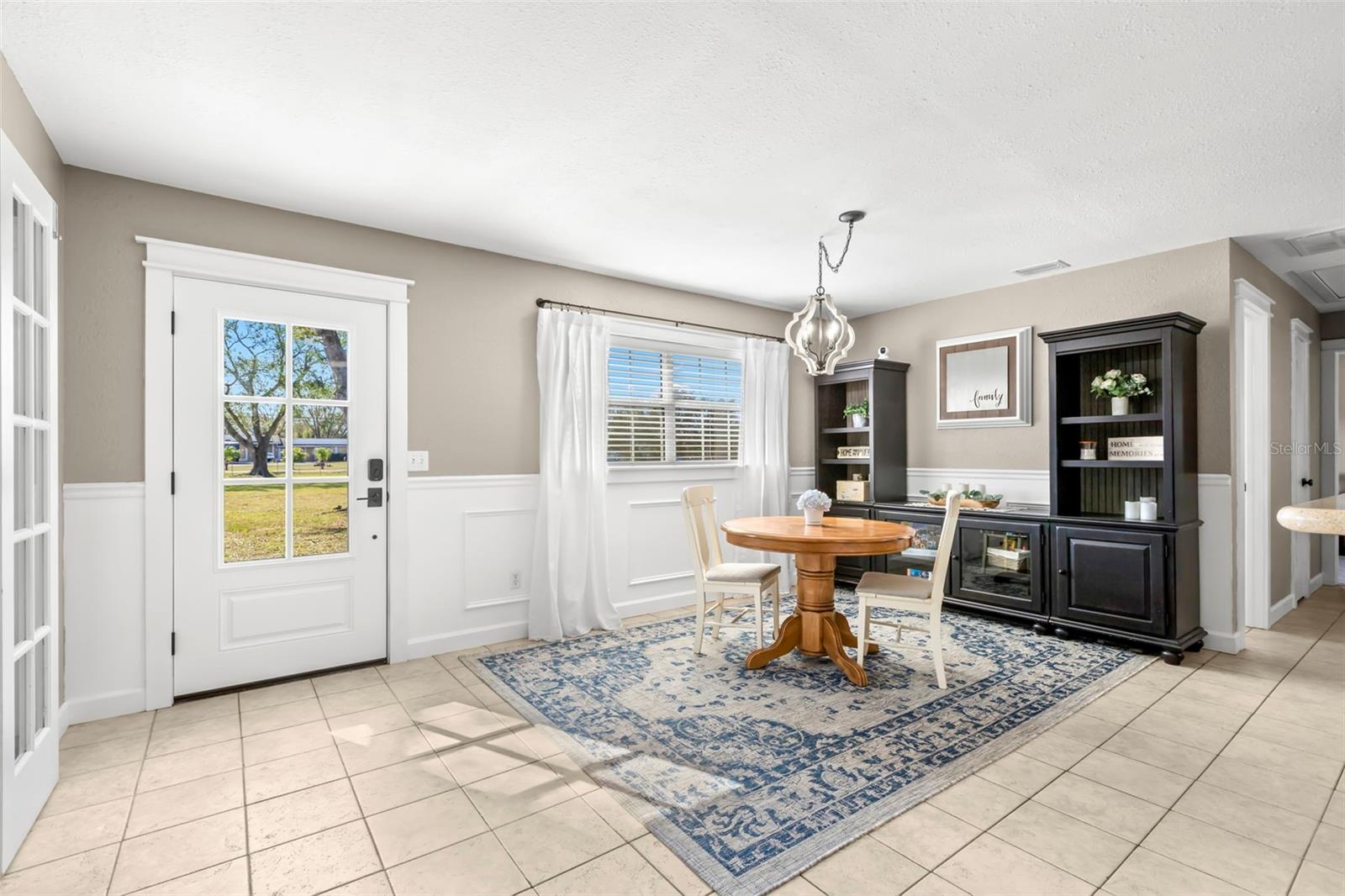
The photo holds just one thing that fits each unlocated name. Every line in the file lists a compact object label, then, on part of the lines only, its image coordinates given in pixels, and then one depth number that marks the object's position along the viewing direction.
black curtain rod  4.31
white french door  1.92
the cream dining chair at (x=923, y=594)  3.25
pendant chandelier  3.42
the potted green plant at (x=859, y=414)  5.47
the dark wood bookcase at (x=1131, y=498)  3.72
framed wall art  4.80
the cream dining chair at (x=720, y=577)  3.67
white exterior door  3.17
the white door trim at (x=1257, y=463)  4.38
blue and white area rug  2.07
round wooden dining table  3.25
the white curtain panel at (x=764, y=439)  5.38
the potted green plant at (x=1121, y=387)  4.04
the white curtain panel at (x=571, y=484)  4.16
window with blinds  4.82
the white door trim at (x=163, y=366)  3.04
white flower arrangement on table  3.75
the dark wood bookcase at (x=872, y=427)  5.33
